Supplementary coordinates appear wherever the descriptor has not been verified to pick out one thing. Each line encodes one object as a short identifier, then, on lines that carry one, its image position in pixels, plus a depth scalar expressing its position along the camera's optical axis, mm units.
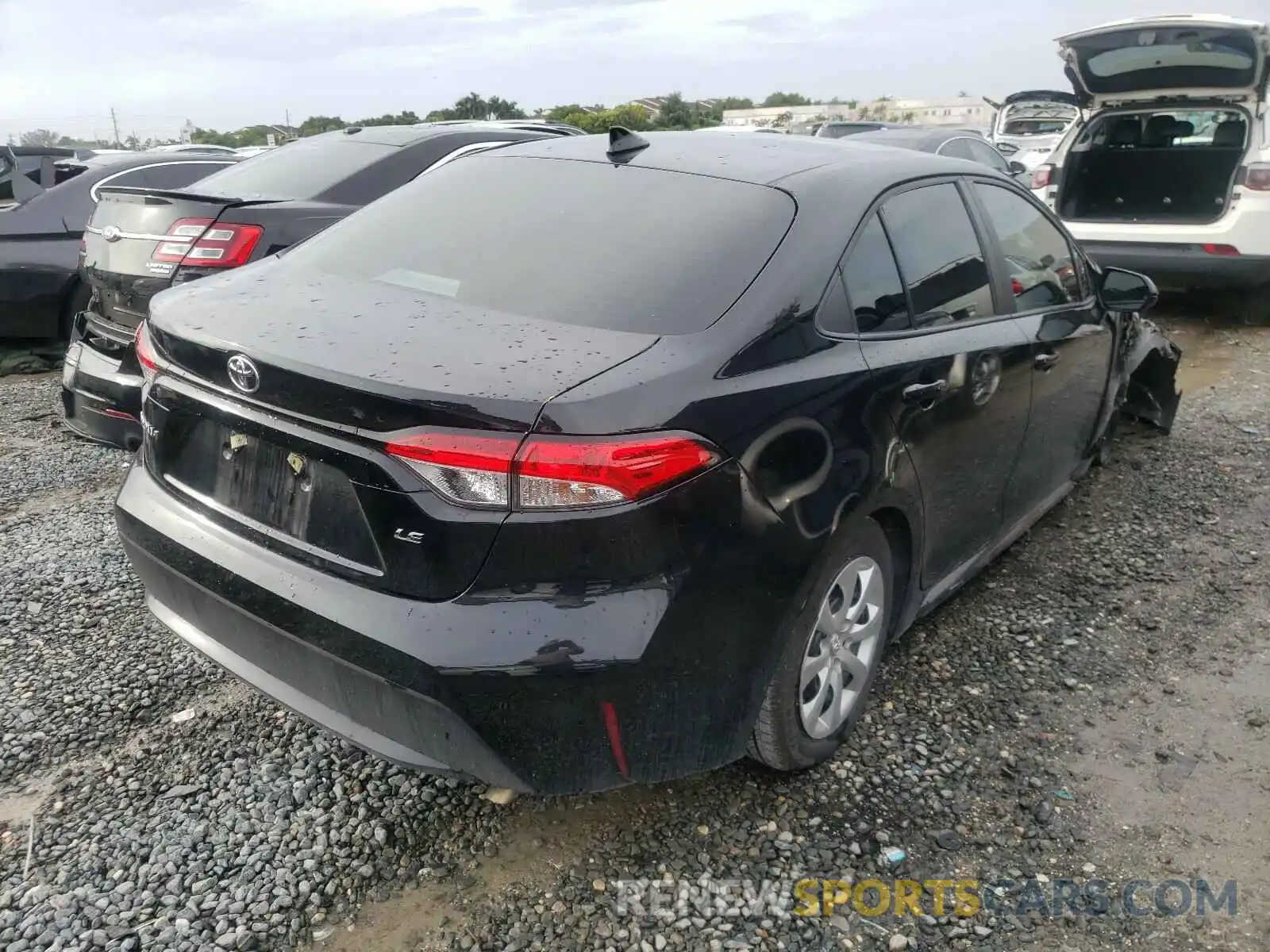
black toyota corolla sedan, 1866
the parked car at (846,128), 15000
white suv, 6961
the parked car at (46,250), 6289
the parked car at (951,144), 9703
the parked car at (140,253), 3977
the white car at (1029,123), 17375
